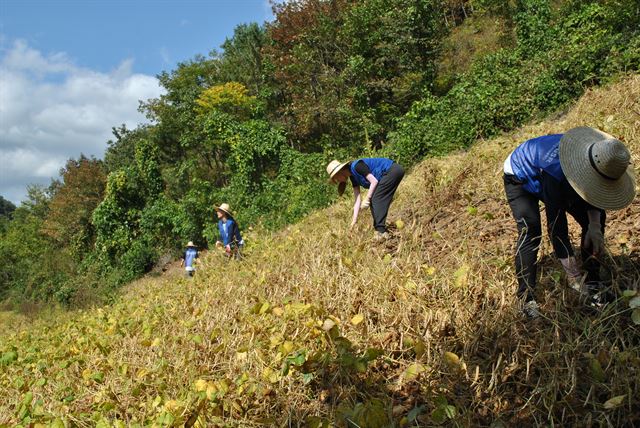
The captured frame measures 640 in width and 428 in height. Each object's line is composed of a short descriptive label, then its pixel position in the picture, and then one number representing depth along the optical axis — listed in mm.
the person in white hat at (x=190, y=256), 9652
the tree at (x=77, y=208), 25141
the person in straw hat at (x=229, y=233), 6581
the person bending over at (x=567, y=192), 2297
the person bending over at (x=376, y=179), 4730
